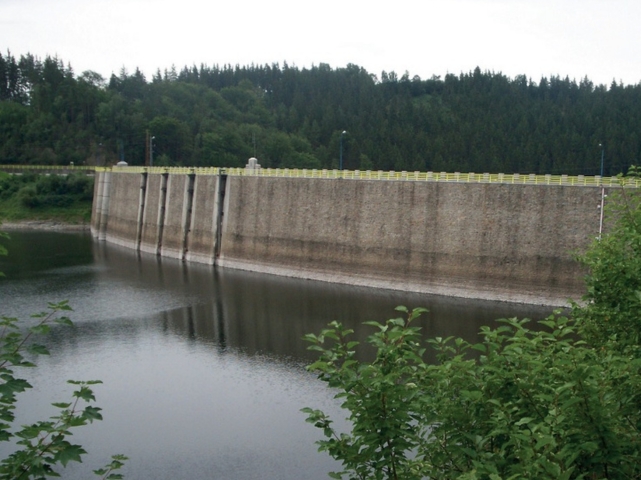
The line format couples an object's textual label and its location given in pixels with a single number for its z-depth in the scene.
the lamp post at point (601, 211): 36.69
